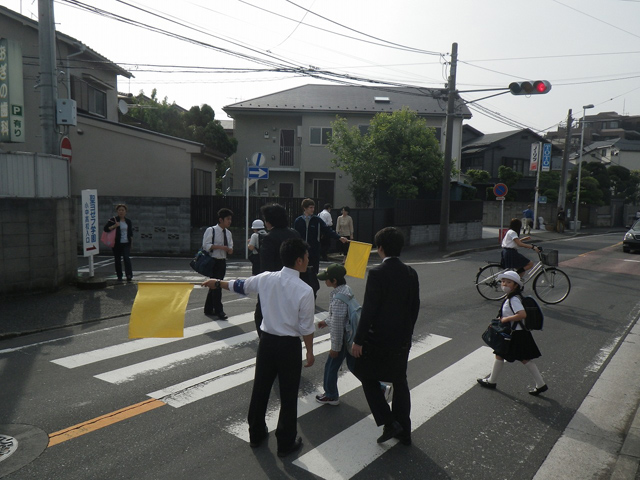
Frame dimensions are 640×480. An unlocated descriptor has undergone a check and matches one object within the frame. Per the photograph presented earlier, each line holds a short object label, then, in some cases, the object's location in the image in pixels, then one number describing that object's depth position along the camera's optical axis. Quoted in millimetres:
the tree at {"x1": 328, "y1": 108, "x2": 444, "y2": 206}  22172
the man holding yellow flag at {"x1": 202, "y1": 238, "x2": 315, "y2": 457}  3752
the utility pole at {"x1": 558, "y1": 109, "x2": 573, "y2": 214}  30656
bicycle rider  9227
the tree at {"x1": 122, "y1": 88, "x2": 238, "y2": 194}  26477
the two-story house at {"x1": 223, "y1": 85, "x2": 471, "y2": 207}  29062
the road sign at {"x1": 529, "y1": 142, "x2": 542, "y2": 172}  33000
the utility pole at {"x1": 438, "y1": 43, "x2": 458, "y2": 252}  18375
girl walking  5242
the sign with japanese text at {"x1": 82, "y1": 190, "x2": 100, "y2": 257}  10500
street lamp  32375
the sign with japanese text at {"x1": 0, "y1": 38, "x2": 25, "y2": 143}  9312
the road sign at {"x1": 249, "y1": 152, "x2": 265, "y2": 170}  15562
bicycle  9961
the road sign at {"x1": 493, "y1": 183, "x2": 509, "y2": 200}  21438
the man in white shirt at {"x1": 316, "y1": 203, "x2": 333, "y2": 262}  14617
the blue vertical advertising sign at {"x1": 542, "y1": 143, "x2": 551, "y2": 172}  33647
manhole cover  3844
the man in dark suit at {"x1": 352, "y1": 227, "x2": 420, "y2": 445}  4004
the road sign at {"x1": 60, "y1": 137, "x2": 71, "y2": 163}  10382
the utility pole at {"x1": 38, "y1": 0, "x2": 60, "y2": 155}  9930
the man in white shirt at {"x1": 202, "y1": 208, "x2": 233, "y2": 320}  7996
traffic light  14188
